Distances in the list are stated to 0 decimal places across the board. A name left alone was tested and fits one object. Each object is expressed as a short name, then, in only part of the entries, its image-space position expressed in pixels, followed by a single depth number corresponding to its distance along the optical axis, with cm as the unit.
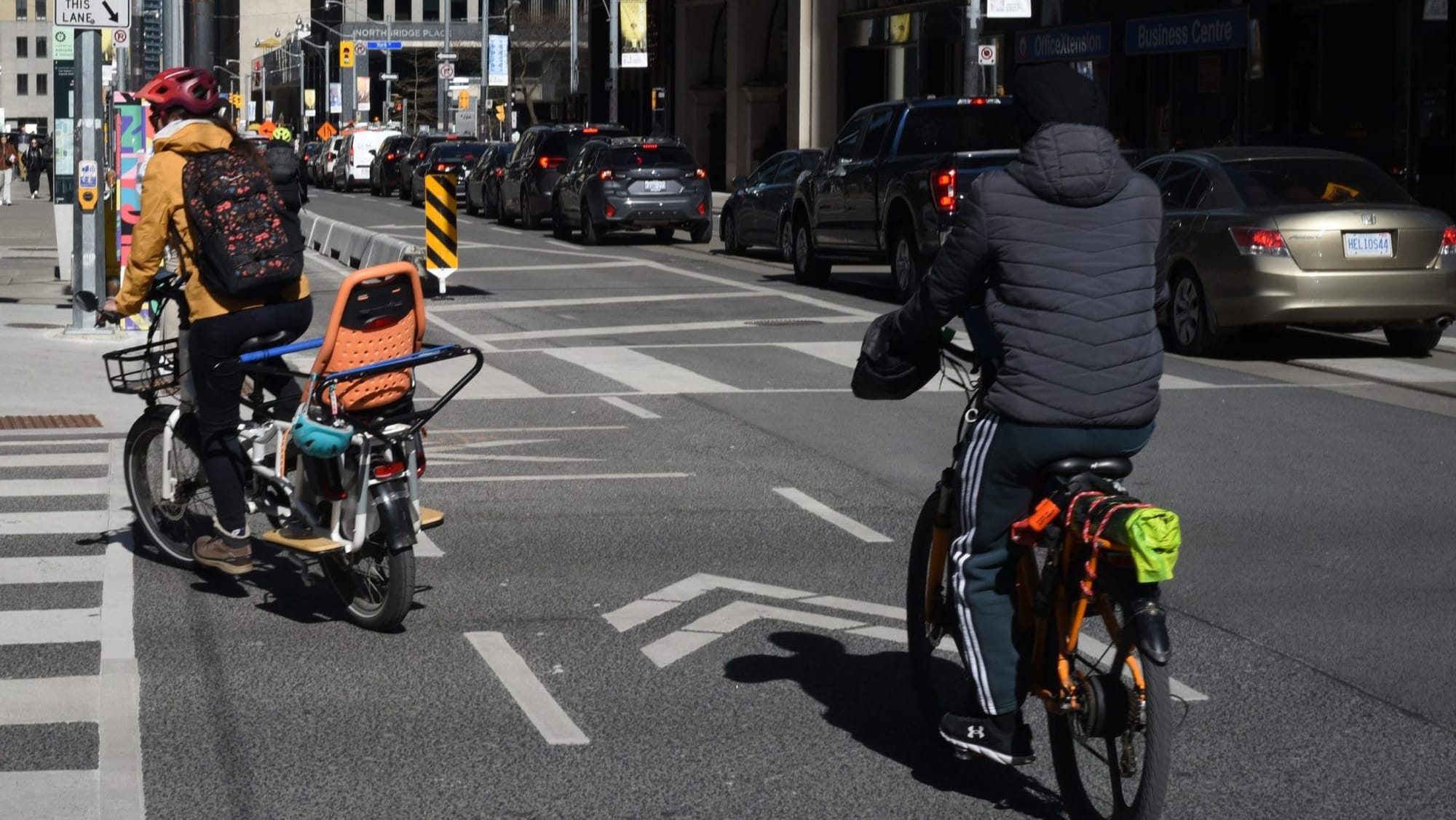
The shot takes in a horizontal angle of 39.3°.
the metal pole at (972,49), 2870
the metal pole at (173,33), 2347
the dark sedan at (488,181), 3888
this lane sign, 1608
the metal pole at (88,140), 1720
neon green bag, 419
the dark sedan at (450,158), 4484
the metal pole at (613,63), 5678
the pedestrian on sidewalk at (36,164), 5344
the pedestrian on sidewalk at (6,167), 4516
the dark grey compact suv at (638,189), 3017
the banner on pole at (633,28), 5384
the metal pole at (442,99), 7950
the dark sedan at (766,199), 2636
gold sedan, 1459
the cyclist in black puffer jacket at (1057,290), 461
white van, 6044
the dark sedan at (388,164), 5431
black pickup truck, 1894
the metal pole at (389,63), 10794
